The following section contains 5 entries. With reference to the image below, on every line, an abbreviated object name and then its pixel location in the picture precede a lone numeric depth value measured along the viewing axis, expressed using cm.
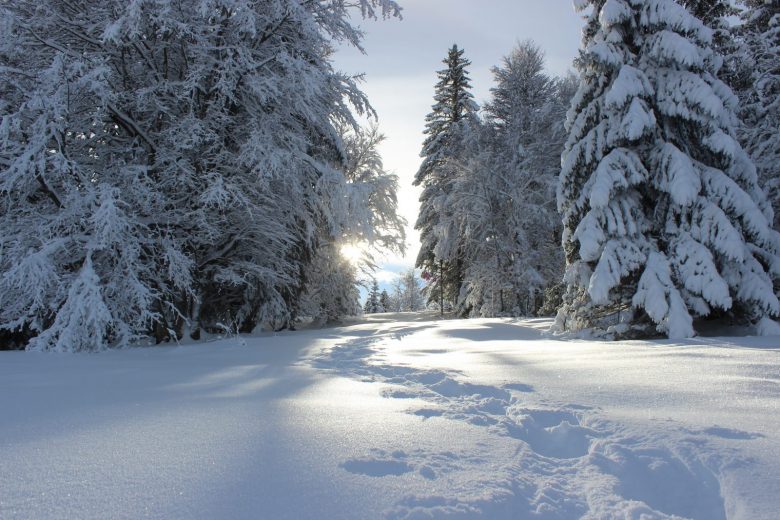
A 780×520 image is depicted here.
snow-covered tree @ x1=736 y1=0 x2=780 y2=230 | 1011
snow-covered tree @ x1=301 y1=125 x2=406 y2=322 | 953
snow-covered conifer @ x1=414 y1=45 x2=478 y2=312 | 2420
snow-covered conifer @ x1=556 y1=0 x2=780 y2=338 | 650
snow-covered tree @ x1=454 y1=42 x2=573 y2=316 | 1878
